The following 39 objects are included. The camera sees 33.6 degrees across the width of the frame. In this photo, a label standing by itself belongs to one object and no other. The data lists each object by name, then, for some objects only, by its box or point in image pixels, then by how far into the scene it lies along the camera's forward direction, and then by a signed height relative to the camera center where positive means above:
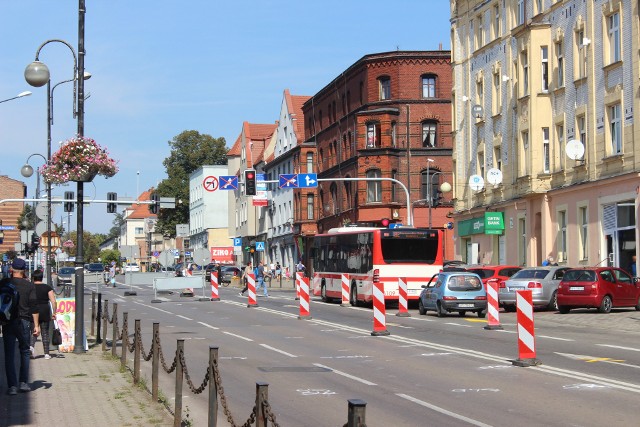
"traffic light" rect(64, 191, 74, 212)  49.41 +4.03
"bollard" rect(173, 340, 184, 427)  11.16 -1.17
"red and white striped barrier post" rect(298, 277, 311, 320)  32.47 -0.77
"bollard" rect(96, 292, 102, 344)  22.80 -0.92
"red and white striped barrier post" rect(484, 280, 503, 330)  26.72 -0.77
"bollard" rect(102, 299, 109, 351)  20.90 -0.86
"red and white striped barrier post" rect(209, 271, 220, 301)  47.09 -0.34
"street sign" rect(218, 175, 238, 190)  49.59 +4.62
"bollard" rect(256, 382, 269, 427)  7.27 -0.84
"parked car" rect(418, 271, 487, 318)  32.84 -0.54
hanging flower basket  20.67 +2.37
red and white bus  38.44 +0.72
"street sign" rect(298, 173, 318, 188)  49.00 +4.60
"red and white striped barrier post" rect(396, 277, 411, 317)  33.16 -0.73
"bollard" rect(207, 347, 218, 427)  9.54 -0.97
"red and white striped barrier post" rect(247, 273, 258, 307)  40.84 -0.51
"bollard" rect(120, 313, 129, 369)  16.98 -1.03
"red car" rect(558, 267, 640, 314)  32.38 -0.49
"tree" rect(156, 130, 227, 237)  131.50 +15.00
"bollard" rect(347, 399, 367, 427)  5.66 -0.72
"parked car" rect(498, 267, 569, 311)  34.75 -0.33
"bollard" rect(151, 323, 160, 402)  13.40 -1.09
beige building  38.19 +6.08
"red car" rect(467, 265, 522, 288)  38.22 +0.15
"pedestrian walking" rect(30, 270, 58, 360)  18.25 -0.38
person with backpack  13.98 -0.61
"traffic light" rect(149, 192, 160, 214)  50.72 +3.75
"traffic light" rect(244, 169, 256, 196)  43.78 +4.06
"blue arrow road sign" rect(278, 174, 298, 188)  48.50 +4.58
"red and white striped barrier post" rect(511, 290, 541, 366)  17.42 -0.96
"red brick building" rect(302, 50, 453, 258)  70.19 +9.64
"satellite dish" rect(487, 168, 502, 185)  48.72 +4.56
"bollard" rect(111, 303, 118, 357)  19.43 -0.90
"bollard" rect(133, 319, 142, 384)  14.91 -1.10
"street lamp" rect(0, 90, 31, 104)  34.09 +6.13
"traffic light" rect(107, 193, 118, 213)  48.39 +3.49
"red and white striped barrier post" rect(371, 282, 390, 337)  25.09 -0.96
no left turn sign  51.22 +4.72
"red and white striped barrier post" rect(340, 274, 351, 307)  41.88 -0.49
